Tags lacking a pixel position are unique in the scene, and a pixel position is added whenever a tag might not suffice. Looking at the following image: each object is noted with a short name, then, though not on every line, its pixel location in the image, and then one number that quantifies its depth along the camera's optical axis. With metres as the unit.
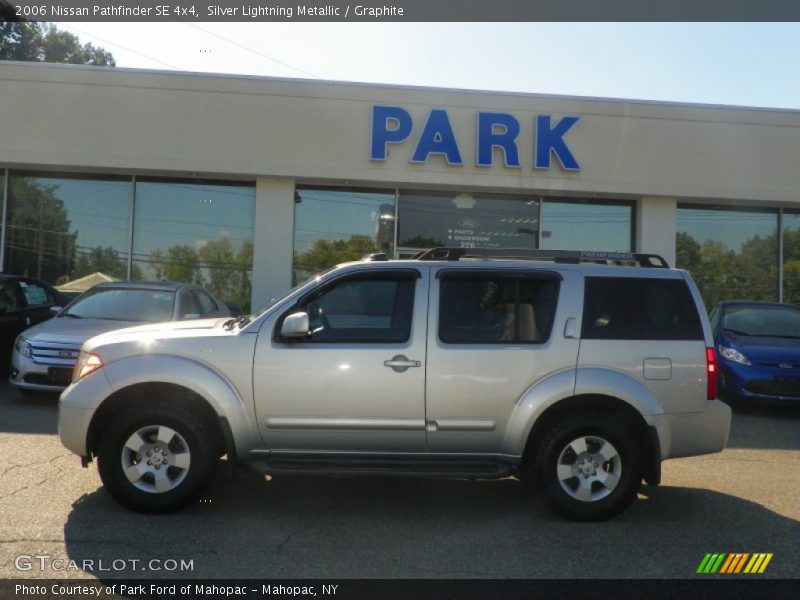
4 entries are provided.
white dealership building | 13.76
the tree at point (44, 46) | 37.97
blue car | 9.89
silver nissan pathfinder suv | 5.27
